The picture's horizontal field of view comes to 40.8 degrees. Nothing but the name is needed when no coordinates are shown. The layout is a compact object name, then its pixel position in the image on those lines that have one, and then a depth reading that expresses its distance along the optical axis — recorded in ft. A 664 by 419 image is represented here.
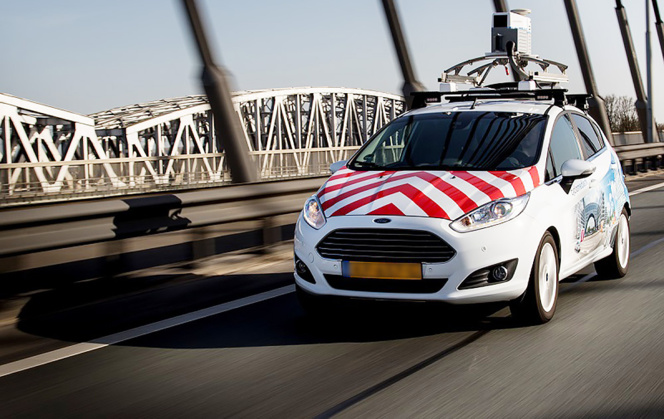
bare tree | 159.74
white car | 17.69
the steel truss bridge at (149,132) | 61.05
